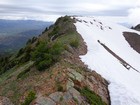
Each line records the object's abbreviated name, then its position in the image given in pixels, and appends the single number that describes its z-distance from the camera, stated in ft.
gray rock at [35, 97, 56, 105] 27.05
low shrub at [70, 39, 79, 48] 46.28
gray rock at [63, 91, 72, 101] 28.44
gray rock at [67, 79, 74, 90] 30.27
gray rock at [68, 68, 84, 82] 32.49
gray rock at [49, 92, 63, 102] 27.89
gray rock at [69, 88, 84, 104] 29.06
